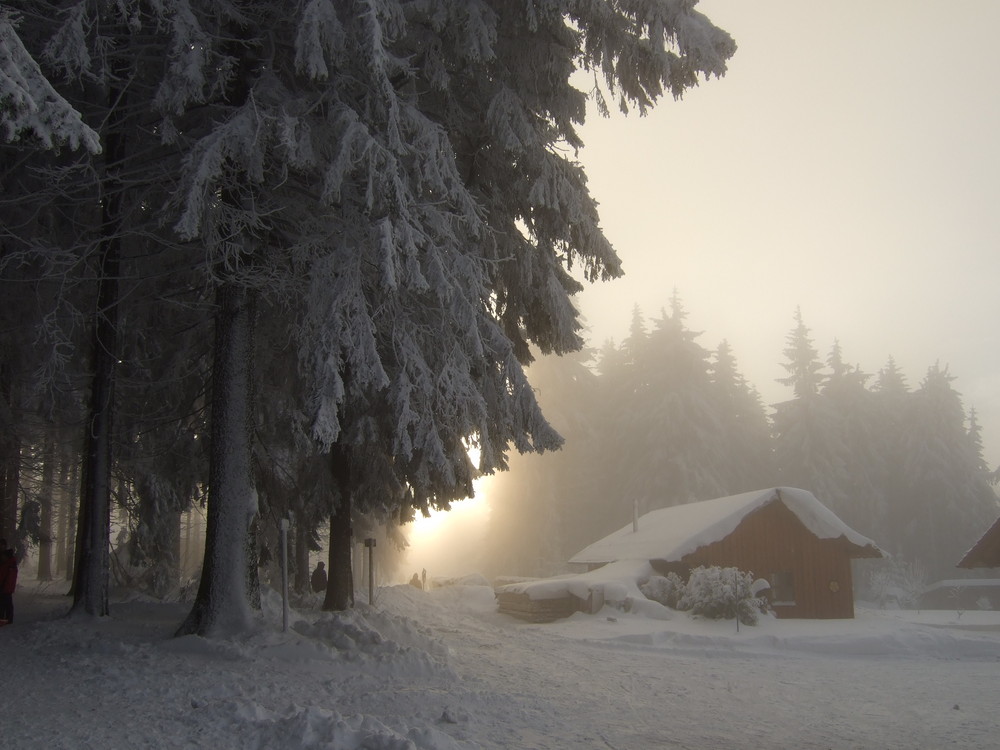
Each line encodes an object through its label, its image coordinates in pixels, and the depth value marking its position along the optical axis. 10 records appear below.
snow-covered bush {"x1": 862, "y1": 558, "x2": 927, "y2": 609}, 40.50
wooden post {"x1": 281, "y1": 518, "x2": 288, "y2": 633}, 10.38
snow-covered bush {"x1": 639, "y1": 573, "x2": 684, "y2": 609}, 23.28
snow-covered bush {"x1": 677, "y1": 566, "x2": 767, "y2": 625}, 20.42
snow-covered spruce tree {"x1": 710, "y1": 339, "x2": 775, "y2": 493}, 50.94
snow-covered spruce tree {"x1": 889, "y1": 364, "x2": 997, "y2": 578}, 45.78
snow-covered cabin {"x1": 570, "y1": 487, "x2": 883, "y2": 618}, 25.59
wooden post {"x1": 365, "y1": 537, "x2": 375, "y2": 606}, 17.26
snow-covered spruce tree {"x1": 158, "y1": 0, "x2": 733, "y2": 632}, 9.52
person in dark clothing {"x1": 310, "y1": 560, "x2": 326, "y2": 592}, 23.41
